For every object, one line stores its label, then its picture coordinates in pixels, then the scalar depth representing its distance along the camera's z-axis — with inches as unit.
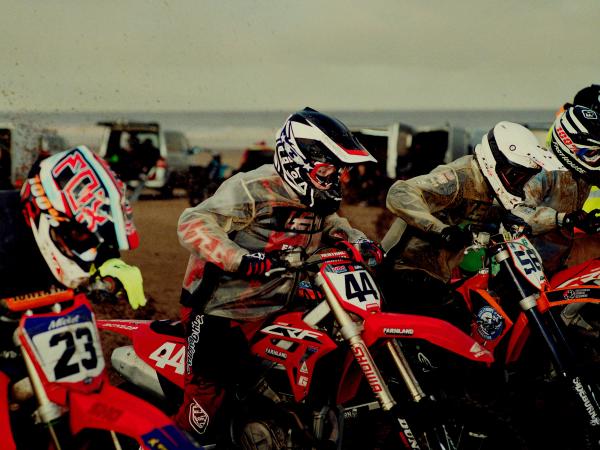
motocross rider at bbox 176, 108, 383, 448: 321.7
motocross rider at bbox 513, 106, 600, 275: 455.5
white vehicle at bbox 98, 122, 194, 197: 1724.9
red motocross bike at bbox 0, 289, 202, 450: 230.5
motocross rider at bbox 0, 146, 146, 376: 233.0
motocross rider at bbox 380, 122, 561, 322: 388.5
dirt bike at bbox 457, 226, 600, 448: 364.5
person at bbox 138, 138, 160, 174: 1740.9
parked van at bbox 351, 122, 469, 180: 1818.4
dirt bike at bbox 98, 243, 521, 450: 297.1
